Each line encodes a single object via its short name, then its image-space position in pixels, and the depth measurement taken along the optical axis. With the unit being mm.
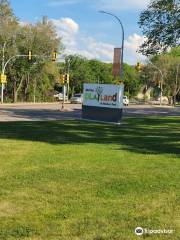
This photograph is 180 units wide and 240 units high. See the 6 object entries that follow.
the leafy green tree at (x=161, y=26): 31938
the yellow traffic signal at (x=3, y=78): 62500
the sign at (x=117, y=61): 40531
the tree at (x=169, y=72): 99562
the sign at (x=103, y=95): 29430
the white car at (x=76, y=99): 75075
